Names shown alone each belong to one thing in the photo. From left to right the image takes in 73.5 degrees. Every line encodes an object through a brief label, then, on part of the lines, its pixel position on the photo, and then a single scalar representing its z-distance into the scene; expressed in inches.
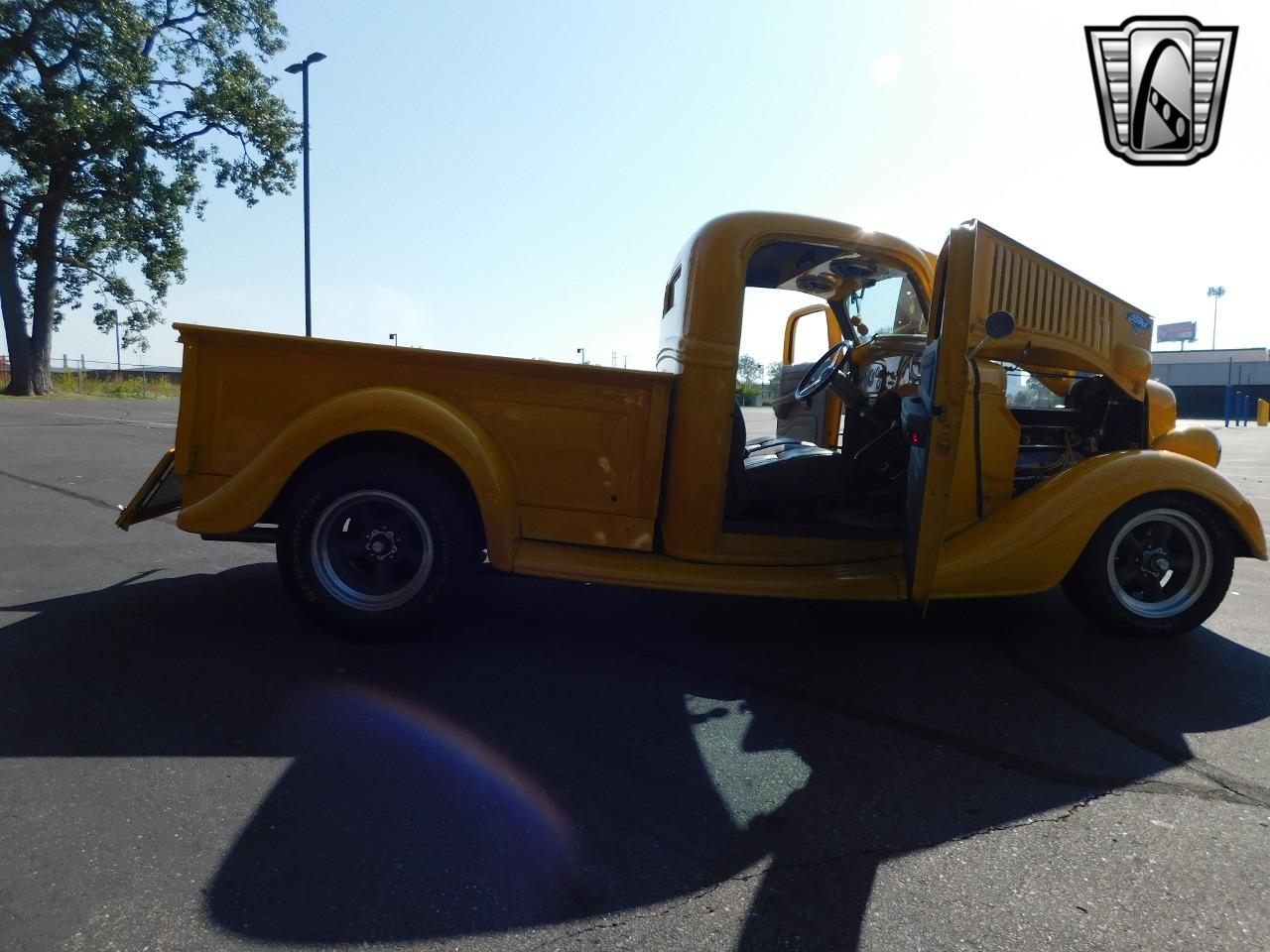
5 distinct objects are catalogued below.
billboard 3380.9
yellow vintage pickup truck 140.8
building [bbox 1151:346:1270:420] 1897.1
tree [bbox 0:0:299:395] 797.2
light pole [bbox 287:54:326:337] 707.4
